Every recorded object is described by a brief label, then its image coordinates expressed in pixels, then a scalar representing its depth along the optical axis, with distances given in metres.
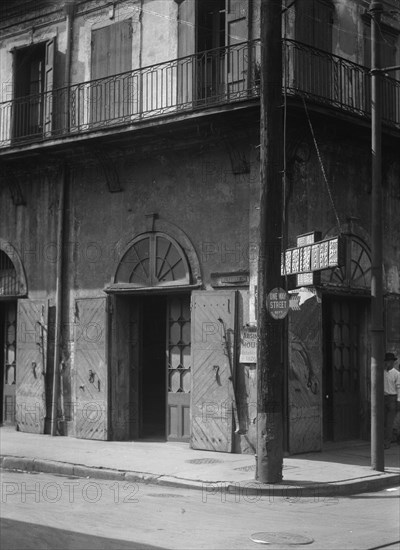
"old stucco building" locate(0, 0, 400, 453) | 15.73
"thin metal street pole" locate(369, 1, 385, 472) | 13.64
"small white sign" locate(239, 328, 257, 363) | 15.02
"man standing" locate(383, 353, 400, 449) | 16.55
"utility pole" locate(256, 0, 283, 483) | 12.34
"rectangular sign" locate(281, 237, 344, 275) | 12.30
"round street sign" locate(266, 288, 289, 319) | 12.19
